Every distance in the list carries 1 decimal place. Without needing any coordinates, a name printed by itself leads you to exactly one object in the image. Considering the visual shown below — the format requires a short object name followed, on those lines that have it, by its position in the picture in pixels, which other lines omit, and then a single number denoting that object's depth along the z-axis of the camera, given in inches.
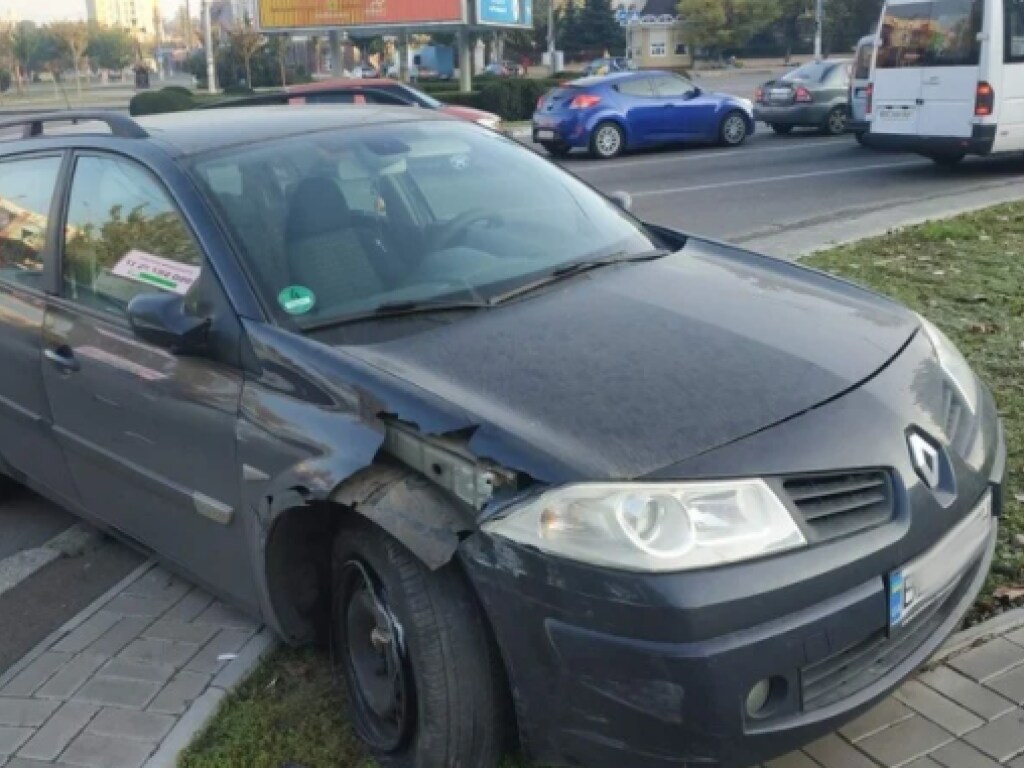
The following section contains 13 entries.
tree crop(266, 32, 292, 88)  1918.2
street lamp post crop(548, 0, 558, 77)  2304.4
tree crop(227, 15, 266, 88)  1902.1
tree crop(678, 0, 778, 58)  2819.9
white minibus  543.2
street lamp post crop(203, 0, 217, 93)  1787.6
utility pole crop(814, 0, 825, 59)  2442.2
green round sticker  129.2
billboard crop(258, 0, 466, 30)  1325.0
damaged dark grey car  97.8
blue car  786.8
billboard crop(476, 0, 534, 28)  1348.4
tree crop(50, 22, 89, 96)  2189.5
